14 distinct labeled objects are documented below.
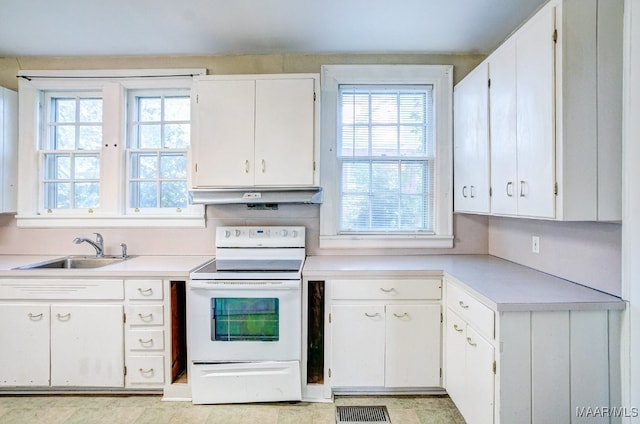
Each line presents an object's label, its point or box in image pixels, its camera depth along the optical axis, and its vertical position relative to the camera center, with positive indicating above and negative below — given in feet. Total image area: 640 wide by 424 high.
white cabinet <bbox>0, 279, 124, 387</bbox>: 7.09 -2.53
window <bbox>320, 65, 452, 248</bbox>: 8.93 +1.21
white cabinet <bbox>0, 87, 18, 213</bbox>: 8.70 +1.62
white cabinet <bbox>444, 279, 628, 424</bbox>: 4.91 -2.27
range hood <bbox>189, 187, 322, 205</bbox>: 7.82 +0.38
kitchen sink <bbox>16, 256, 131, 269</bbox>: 8.63 -1.35
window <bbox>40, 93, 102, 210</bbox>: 9.24 +1.56
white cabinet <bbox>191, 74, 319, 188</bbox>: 7.96 +1.95
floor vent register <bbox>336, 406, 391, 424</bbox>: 6.47 -4.09
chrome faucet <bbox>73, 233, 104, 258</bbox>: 8.67 -0.90
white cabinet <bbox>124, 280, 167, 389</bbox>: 7.07 -2.65
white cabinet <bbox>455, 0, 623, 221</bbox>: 4.87 +1.57
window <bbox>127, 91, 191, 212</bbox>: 9.23 +1.74
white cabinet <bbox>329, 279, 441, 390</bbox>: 7.06 -2.59
